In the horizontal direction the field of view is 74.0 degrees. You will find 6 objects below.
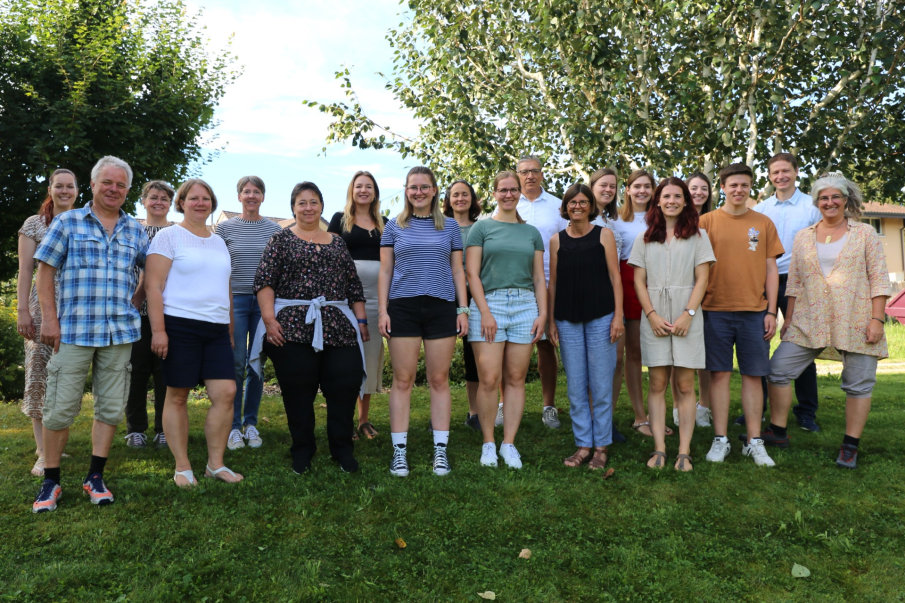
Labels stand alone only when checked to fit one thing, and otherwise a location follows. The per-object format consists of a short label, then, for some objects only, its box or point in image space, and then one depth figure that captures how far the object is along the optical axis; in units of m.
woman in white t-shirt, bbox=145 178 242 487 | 4.04
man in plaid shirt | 3.78
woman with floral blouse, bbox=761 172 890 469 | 4.70
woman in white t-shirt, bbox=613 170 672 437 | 5.37
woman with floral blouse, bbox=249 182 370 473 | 4.40
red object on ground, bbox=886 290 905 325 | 18.05
